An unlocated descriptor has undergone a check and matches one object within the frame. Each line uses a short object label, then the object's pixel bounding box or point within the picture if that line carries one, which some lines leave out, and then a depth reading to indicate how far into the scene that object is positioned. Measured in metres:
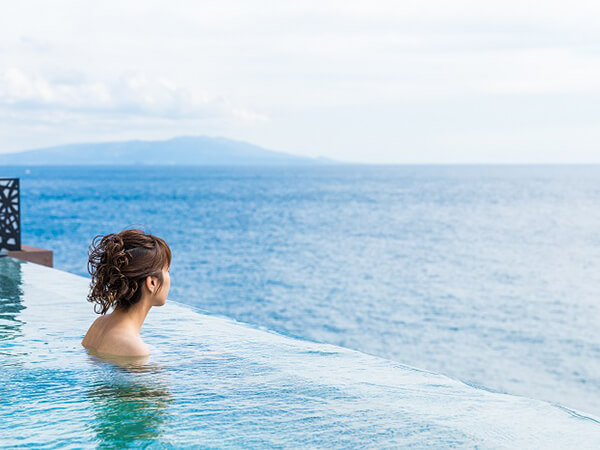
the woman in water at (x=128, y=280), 5.30
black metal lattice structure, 14.41
